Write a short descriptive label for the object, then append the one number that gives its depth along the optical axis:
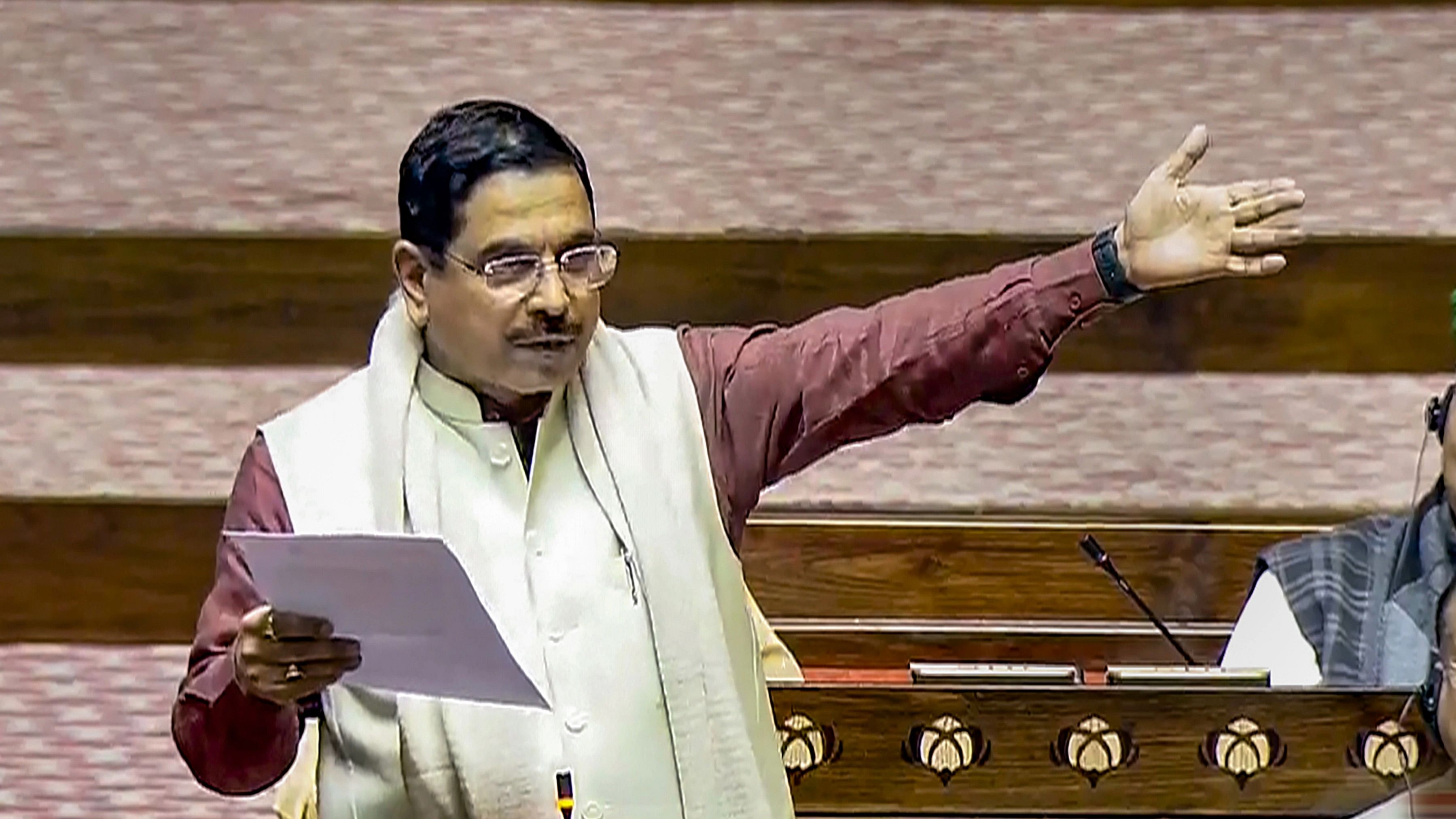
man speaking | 7.99
